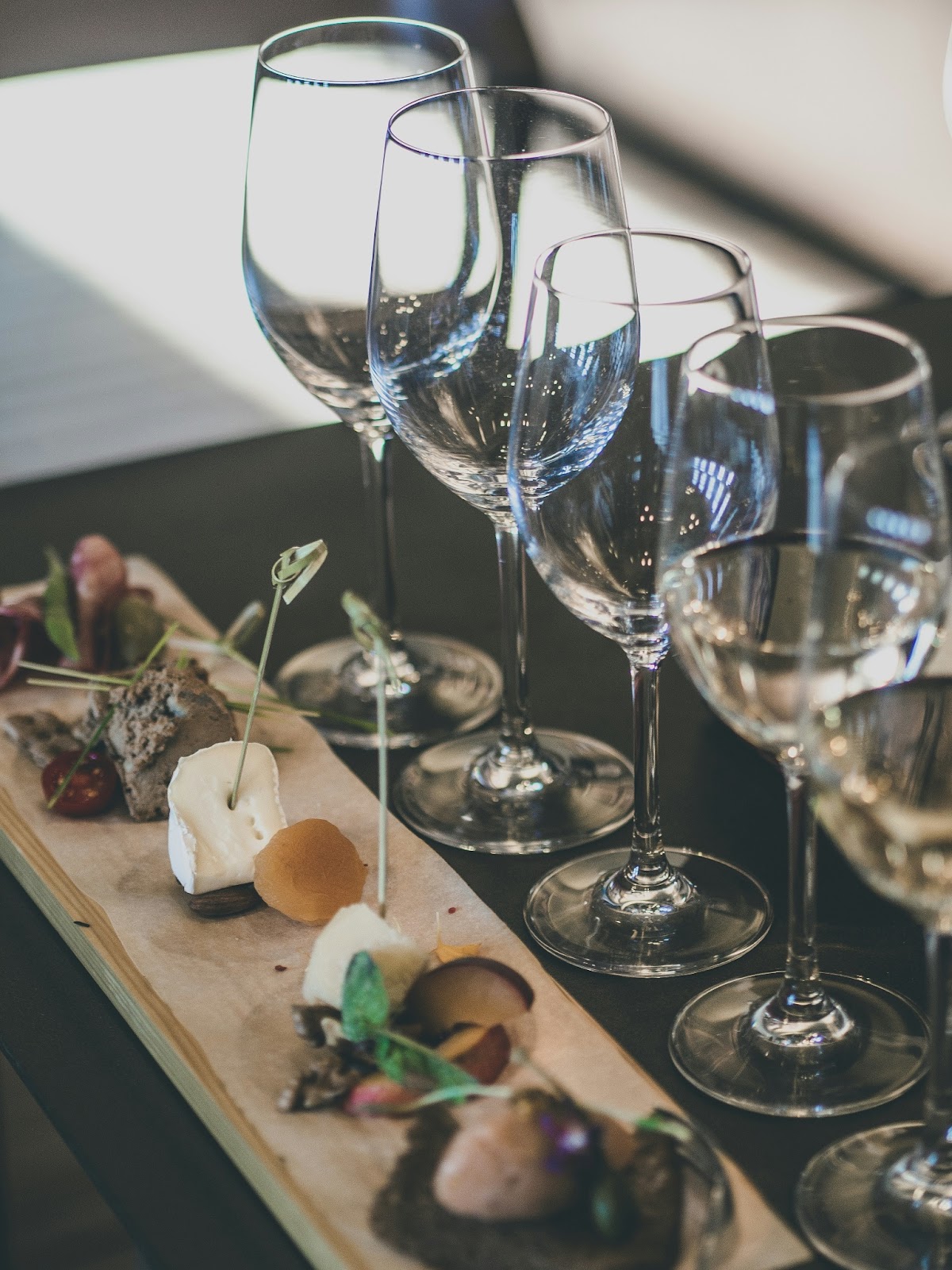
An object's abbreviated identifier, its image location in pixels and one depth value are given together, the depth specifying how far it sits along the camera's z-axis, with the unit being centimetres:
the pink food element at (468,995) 81
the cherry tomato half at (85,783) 92
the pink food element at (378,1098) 79
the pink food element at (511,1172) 75
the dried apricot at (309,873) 87
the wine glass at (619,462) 84
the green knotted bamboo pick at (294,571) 88
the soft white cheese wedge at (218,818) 88
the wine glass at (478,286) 90
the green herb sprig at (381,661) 85
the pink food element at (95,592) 100
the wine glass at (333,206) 97
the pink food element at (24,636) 101
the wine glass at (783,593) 77
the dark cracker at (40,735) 96
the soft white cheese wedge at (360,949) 81
